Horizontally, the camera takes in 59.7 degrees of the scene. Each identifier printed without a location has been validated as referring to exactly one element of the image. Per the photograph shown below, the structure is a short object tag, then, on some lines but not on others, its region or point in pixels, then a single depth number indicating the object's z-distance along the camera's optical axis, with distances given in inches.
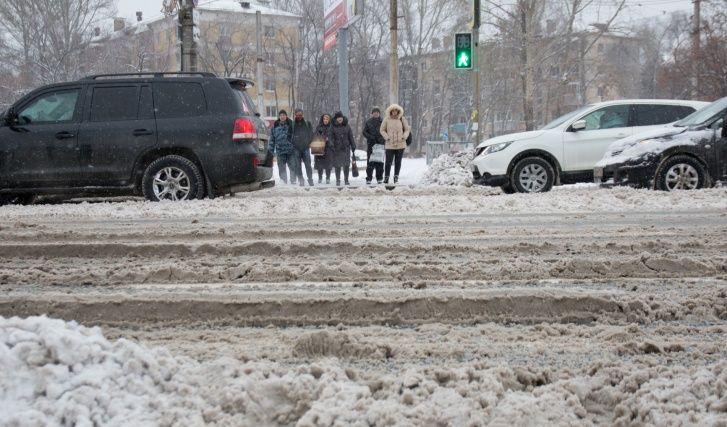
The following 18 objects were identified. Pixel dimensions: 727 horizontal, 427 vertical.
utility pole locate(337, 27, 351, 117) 694.5
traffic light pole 546.0
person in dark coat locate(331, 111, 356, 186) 578.9
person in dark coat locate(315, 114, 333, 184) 583.8
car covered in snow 376.2
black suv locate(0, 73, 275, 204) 369.7
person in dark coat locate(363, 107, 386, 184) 553.9
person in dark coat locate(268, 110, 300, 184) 596.4
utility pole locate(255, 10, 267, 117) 1309.2
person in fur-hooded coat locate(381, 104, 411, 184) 523.9
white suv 430.3
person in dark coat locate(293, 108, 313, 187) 592.4
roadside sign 634.2
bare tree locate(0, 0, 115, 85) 1574.8
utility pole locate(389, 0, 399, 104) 727.7
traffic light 540.1
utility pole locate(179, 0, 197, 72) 542.3
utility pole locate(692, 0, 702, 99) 1201.4
